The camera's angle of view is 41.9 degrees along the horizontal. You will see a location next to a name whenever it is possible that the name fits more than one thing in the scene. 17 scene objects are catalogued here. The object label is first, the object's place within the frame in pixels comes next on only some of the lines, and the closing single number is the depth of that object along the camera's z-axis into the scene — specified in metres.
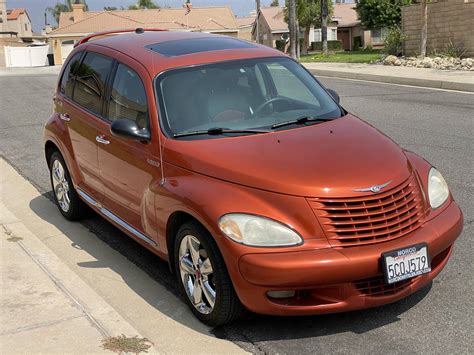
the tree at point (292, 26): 31.74
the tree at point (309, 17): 51.59
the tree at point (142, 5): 89.56
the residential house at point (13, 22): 90.25
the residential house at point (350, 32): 55.99
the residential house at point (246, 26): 69.44
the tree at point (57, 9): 121.12
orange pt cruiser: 3.48
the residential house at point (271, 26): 63.78
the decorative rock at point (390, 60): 23.37
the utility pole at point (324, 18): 38.16
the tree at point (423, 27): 22.39
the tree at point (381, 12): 40.56
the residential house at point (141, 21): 58.78
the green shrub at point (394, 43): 25.78
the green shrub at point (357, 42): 58.01
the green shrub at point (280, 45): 57.43
